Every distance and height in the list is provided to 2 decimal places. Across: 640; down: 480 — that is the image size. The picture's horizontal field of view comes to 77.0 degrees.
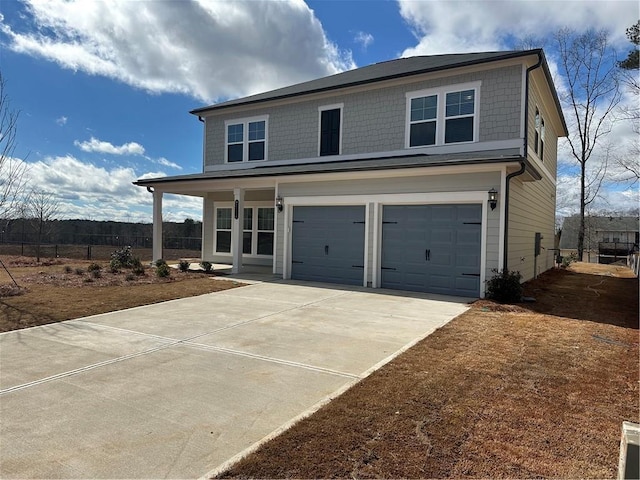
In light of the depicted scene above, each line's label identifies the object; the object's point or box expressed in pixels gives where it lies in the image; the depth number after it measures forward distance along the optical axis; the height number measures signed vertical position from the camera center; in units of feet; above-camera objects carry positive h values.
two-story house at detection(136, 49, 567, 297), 32.53 +6.26
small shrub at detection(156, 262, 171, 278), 38.64 -3.49
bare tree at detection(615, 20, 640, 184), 51.90 +25.56
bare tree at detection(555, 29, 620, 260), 87.92 +38.43
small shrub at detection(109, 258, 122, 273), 40.45 -3.29
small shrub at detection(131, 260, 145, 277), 39.17 -3.53
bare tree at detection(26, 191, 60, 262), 56.26 +2.63
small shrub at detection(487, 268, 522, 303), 29.88 -3.14
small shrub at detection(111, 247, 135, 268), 44.11 -2.54
